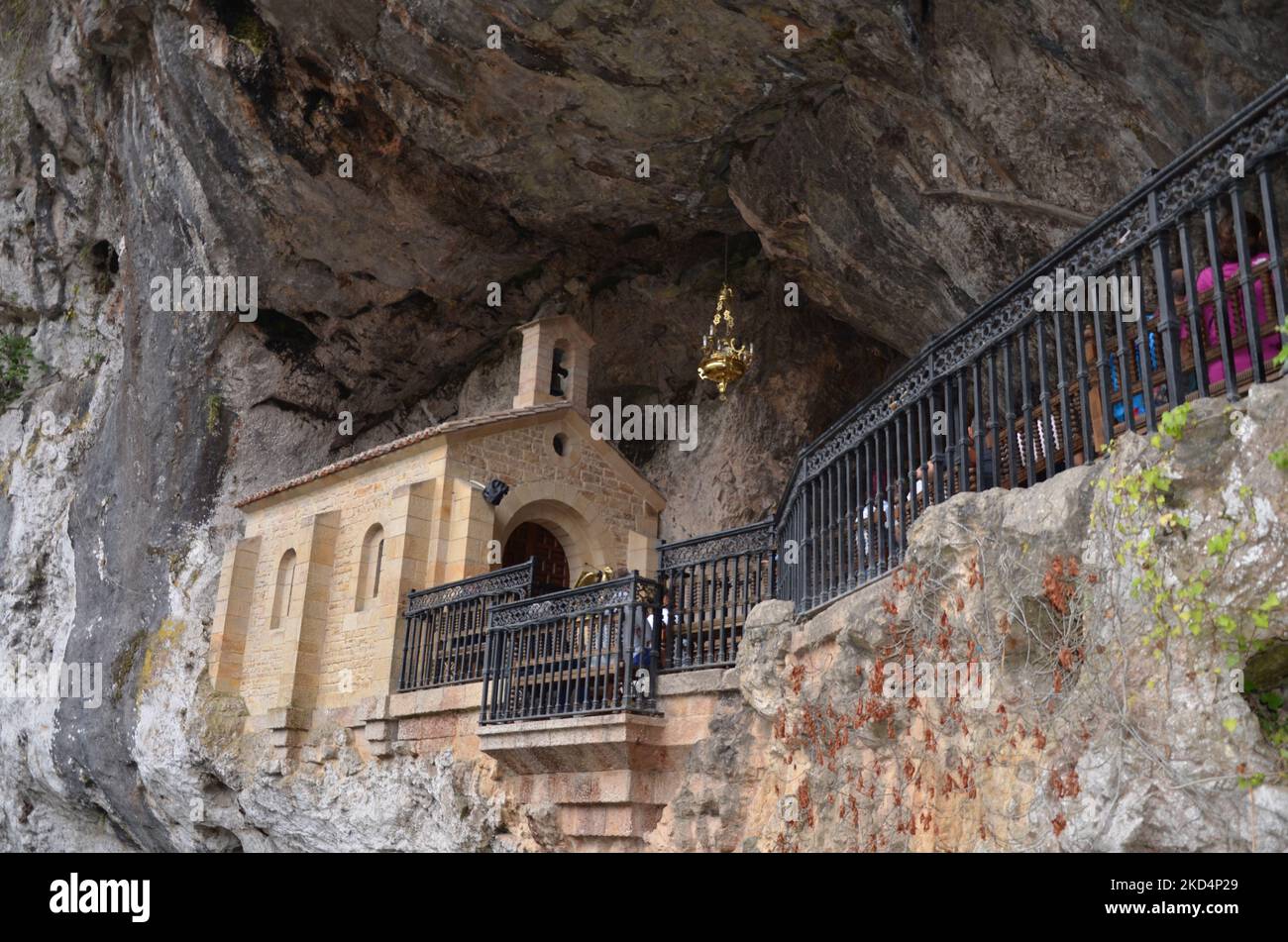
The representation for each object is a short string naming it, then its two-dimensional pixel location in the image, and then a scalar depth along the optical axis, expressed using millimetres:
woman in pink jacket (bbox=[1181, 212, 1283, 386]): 6214
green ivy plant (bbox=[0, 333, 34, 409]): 24062
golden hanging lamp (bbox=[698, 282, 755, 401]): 14469
